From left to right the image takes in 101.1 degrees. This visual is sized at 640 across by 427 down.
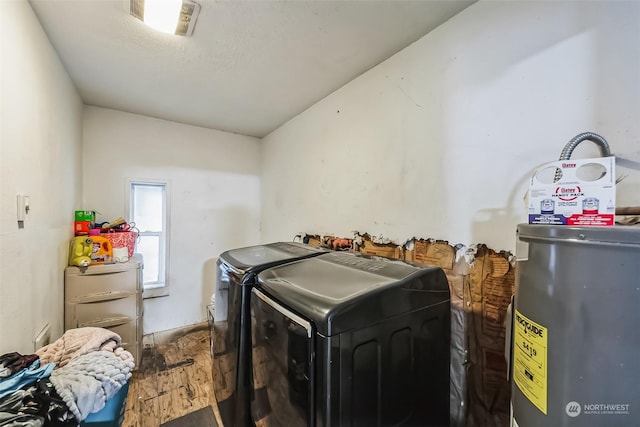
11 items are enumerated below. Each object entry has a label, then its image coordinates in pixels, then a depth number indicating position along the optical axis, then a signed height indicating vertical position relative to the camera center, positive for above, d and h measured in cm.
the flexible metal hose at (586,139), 83 +23
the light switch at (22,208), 121 +2
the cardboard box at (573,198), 69 +4
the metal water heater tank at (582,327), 57 -26
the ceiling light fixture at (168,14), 131 +103
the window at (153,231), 296 -22
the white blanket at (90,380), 102 -71
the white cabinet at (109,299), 204 -71
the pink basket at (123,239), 236 -25
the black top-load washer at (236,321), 126 -58
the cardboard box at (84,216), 228 -4
